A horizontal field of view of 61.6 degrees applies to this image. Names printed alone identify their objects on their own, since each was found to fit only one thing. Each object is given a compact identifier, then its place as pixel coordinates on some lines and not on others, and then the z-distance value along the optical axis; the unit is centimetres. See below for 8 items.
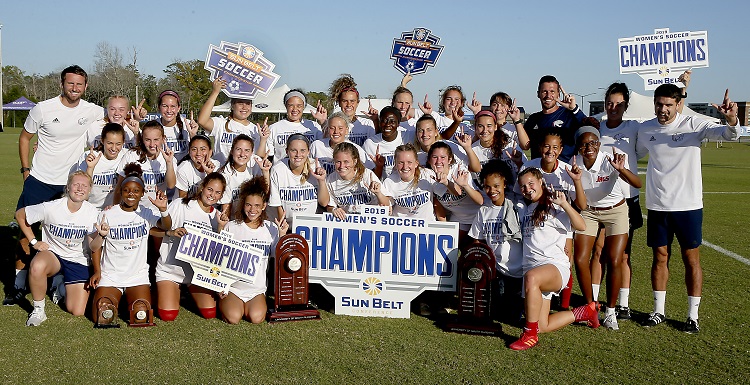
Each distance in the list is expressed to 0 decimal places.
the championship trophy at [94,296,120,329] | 526
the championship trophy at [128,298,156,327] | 534
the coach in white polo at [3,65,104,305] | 644
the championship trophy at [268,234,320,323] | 557
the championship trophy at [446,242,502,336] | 533
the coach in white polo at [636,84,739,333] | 555
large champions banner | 579
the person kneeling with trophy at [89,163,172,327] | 562
